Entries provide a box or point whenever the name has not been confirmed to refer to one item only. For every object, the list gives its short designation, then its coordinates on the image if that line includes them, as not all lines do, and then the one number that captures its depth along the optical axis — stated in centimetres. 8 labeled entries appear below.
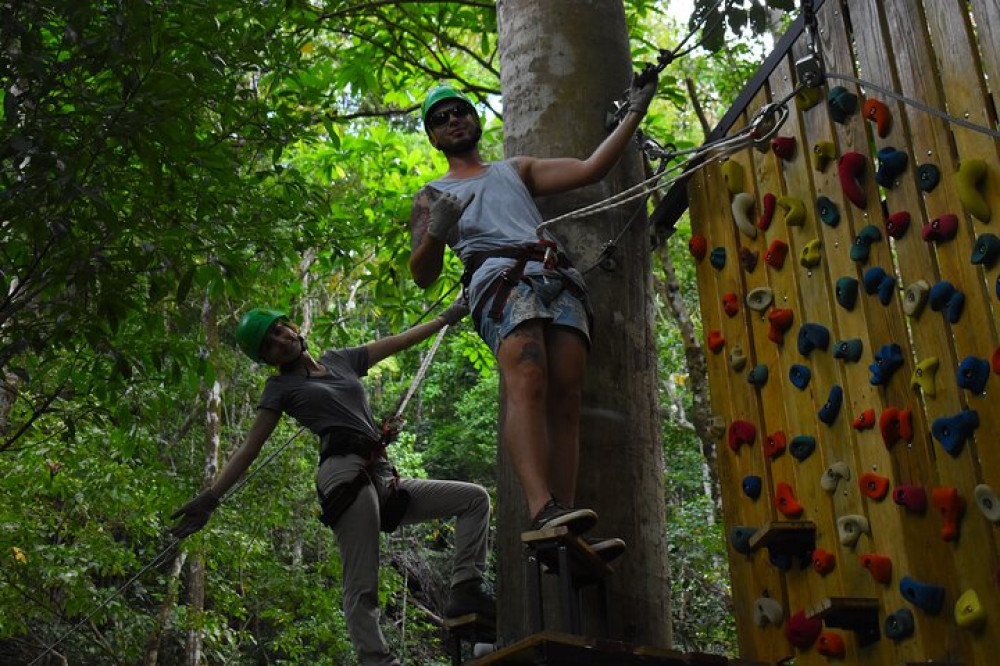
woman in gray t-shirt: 388
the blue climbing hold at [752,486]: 309
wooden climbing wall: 225
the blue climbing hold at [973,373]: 220
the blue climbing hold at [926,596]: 228
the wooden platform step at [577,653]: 228
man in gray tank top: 293
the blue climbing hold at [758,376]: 312
